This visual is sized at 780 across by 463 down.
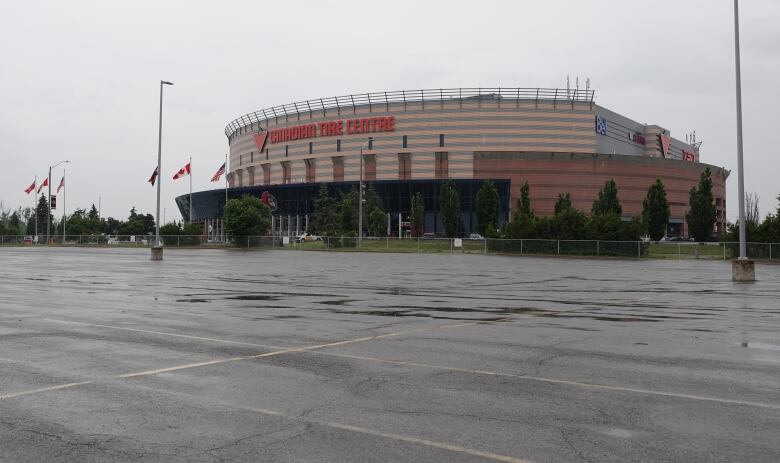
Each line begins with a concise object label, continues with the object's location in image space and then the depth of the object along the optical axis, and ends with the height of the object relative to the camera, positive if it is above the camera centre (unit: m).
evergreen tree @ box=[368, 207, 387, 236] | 85.56 +2.23
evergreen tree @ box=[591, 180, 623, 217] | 86.19 +5.11
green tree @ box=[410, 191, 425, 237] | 94.31 +3.42
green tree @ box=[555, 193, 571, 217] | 78.24 +4.40
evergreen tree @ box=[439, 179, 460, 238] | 90.00 +4.22
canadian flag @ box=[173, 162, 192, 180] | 74.38 +7.57
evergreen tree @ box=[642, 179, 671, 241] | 82.81 +3.38
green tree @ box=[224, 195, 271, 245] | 70.06 +2.13
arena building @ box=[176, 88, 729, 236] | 99.88 +13.29
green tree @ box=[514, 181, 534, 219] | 79.88 +4.99
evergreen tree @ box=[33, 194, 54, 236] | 138.38 +5.49
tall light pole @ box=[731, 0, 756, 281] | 24.96 -0.75
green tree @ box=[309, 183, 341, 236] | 84.99 +3.24
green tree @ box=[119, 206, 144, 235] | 131.25 +2.53
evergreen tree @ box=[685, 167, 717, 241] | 82.98 +3.50
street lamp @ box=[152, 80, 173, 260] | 41.66 -0.25
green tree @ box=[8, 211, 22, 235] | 148.12 +3.84
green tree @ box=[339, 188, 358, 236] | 85.12 +3.23
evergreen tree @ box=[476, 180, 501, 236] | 88.69 +4.42
